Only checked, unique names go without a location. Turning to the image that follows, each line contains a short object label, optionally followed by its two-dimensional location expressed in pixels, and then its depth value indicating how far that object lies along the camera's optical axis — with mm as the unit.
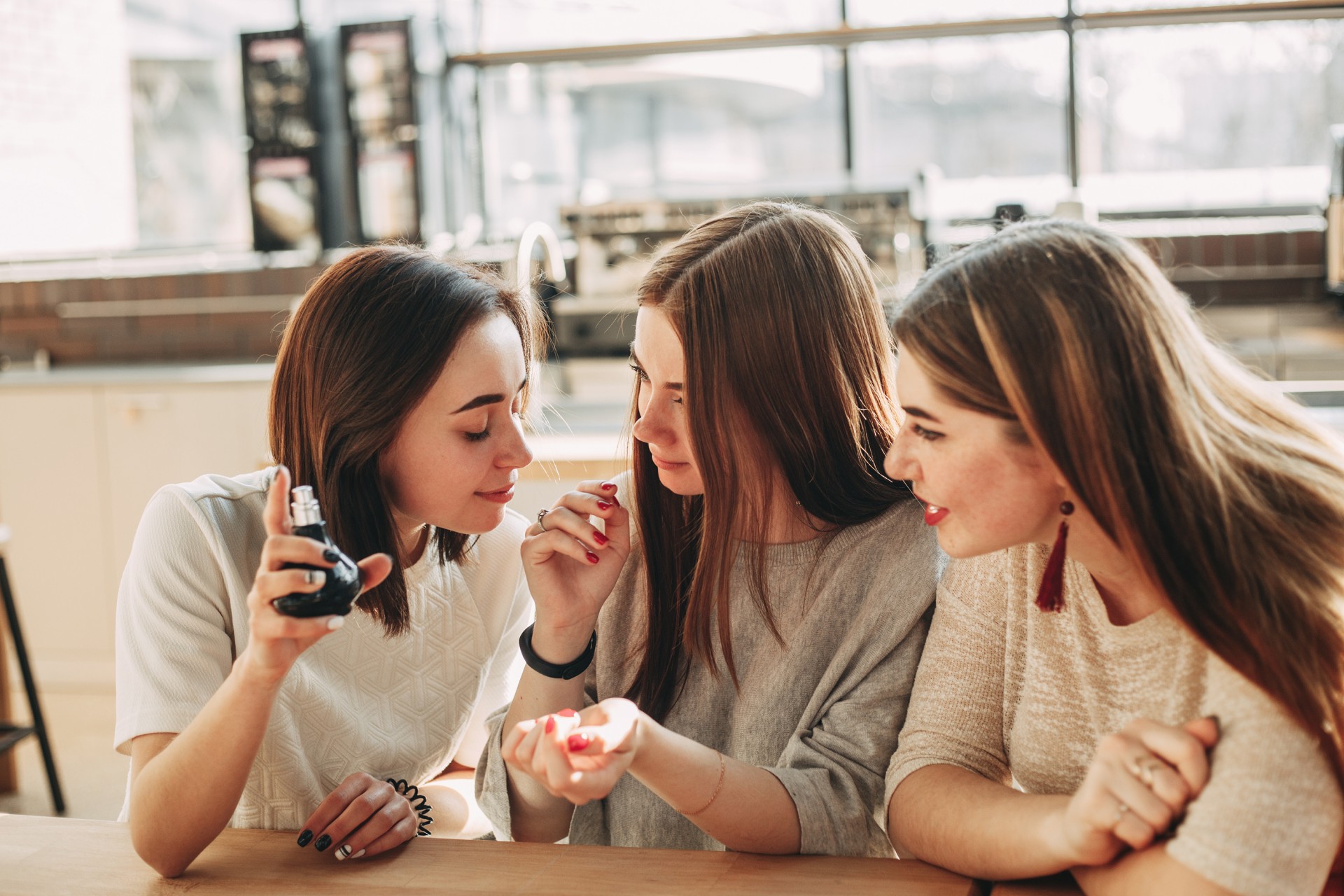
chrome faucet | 2354
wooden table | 938
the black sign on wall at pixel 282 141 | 4238
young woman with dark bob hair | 1201
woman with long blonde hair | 816
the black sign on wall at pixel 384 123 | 4152
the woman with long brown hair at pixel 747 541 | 1224
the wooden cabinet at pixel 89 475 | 3771
